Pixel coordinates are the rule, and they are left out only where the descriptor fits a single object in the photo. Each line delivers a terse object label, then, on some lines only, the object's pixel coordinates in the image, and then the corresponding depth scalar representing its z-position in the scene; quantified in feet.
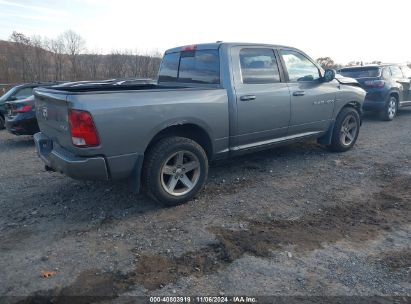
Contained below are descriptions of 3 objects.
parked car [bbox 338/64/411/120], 31.83
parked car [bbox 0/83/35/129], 31.32
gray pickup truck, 11.45
